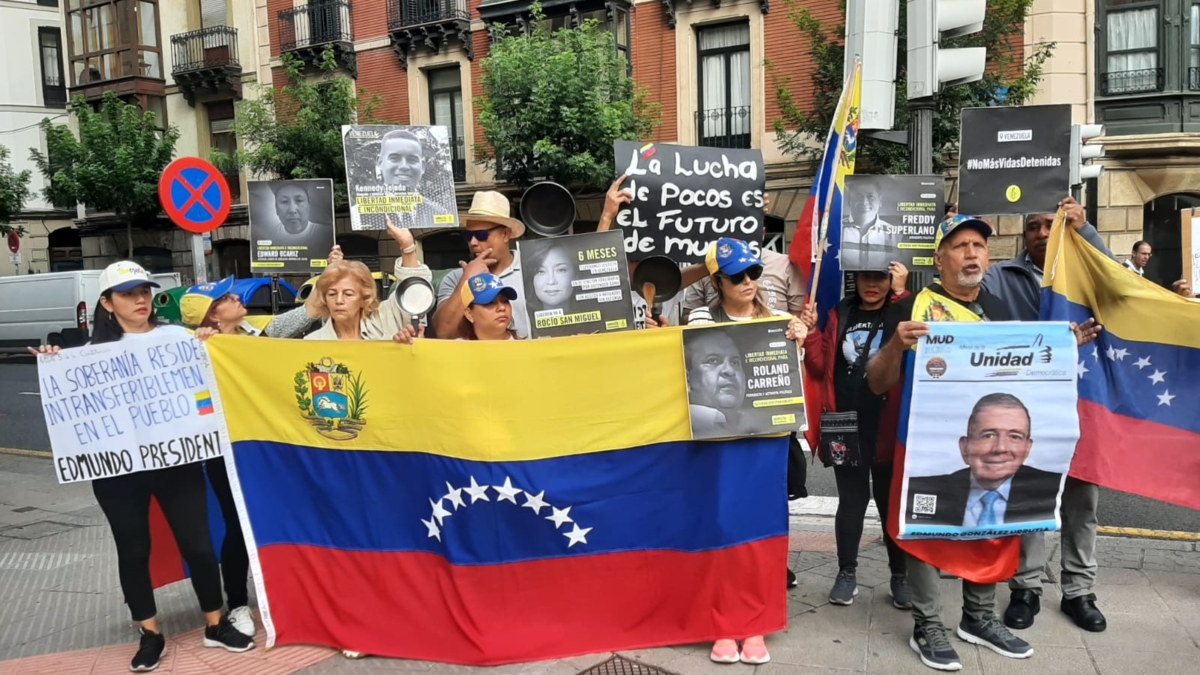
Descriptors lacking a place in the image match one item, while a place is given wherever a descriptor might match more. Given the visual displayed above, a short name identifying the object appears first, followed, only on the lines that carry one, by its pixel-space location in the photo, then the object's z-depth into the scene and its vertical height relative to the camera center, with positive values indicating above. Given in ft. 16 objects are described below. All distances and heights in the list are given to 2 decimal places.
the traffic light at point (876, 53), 18.76 +3.77
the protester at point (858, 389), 14.48 -2.47
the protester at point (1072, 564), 14.10 -5.27
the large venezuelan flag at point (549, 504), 13.15 -3.78
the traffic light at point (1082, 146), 22.18 +2.50
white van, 69.62 -3.08
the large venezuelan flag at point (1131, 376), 14.42 -2.42
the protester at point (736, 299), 13.19 -0.92
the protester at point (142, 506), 13.61 -3.73
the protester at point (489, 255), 15.16 -0.11
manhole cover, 12.95 -6.08
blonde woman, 14.58 -0.86
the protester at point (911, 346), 12.96 -2.04
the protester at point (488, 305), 13.83 -0.86
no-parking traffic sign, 23.59 +1.71
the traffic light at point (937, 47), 18.69 +3.89
